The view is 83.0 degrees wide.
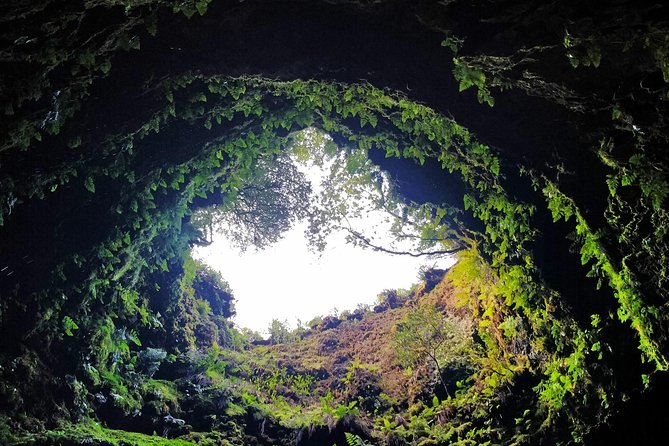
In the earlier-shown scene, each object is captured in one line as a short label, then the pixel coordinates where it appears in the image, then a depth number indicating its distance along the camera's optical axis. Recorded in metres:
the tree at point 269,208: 15.86
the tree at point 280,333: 18.20
